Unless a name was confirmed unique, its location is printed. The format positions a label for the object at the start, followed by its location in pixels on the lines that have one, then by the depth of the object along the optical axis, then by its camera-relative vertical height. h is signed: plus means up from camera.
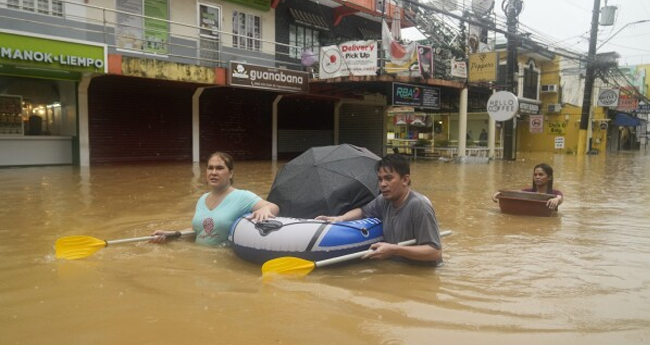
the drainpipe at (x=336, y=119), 24.34 +0.72
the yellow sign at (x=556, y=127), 36.22 +0.75
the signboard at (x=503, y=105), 18.60 +1.17
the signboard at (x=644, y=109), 42.00 +2.51
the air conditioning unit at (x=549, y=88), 36.08 +3.59
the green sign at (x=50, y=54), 11.60 +1.85
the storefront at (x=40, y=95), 12.00 +1.01
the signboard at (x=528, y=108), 29.86 +1.77
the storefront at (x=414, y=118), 19.00 +1.12
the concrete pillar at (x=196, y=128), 18.25 +0.13
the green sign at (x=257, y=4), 18.09 +4.76
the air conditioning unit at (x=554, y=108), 35.59 +2.11
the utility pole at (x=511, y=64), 20.05 +3.12
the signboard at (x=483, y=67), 19.12 +2.70
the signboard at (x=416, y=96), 18.72 +1.53
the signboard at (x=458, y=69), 20.14 +2.72
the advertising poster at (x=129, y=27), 14.85 +3.08
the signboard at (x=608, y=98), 32.72 +2.68
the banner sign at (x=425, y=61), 18.11 +2.74
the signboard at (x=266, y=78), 16.47 +1.90
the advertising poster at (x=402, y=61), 17.81 +2.64
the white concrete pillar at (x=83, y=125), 15.09 +0.14
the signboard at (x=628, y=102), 36.38 +2.66
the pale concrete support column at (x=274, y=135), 21.30 -0.10
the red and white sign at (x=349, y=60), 17.44 +2.64
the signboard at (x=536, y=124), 28.20 +0.74
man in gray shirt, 4.21 -0.72
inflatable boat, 4.37 -0.94
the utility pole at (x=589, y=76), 23.34 +3.02
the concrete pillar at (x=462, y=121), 21.17 +0.63
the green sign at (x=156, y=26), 15.54 +3.32
